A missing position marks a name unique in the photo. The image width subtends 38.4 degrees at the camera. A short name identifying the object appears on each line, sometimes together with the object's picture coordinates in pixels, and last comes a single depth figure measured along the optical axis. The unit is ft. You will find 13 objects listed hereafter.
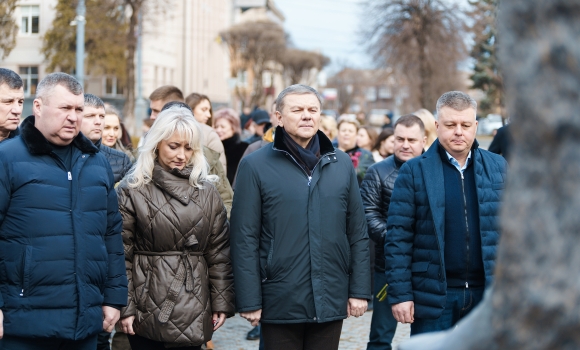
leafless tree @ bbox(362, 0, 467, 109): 117.08
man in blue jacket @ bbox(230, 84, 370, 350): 15.08
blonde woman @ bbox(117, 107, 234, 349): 15.24
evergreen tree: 115.44
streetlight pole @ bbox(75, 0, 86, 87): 85.61
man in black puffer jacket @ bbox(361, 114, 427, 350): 20.43
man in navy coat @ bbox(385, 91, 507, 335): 15.38
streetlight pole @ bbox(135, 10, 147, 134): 126.82
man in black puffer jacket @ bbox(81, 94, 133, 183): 20.35
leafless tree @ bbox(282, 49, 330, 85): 271.63
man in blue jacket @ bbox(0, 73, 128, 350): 13.10
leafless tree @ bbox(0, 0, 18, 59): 116.98
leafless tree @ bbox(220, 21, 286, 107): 231.09
